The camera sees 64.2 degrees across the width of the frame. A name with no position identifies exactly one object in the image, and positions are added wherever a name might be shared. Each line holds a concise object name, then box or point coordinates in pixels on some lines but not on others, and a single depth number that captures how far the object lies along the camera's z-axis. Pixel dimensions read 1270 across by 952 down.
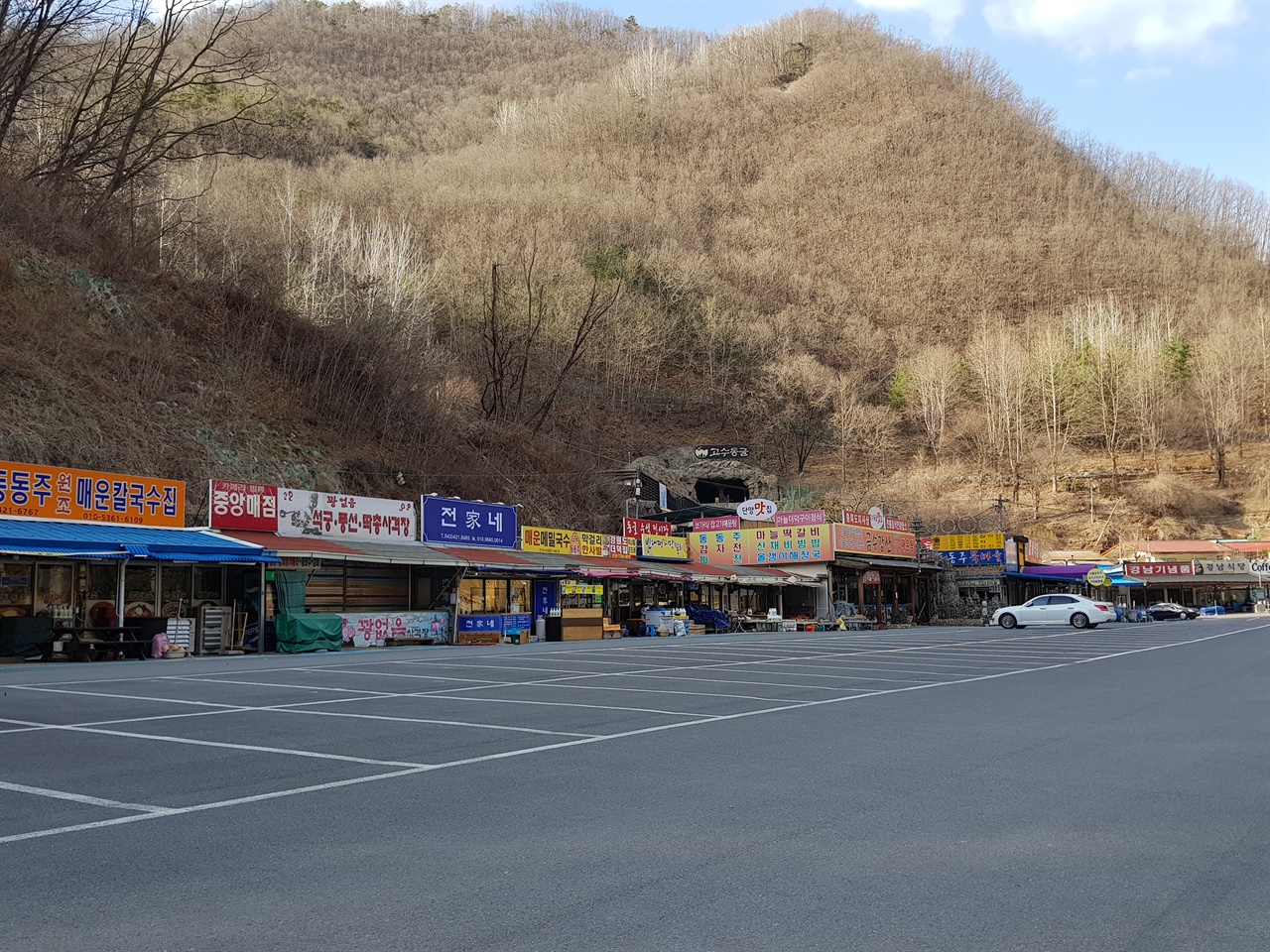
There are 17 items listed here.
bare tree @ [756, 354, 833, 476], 87.06
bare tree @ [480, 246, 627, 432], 62.34
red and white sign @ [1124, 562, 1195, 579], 74.81
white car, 41.12
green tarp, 26.14
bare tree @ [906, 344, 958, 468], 92.06
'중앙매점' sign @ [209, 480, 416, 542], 27.66
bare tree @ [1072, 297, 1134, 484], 88.75
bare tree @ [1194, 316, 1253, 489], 86.62
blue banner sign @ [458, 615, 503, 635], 31.98
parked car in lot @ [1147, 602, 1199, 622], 64.12
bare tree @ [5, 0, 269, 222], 35.25
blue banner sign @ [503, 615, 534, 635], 32.92
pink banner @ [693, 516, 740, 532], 49.73
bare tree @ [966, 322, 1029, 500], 87.31
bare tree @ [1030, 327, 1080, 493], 89.19
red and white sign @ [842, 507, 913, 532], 48.78
